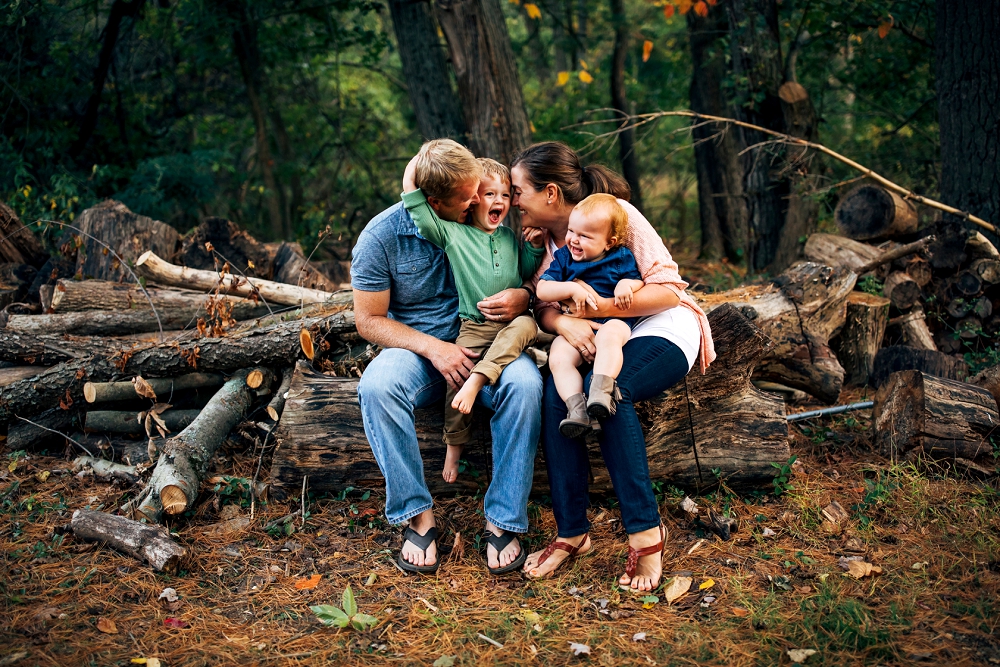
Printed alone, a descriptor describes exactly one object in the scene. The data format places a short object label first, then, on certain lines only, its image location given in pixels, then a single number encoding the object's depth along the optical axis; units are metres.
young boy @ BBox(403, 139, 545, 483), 3.41
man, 3.28
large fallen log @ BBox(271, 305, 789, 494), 3.80
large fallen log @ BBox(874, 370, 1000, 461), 3.89
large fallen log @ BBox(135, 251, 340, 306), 5.25
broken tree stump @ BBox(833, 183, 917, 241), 5.84
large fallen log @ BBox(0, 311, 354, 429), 4.49
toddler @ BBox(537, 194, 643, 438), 3.10
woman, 3.17
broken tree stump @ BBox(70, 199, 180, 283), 5.69
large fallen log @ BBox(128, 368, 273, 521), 3.67
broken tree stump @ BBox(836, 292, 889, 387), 5.15
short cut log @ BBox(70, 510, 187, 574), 3.31
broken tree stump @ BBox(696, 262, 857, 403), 4.79
